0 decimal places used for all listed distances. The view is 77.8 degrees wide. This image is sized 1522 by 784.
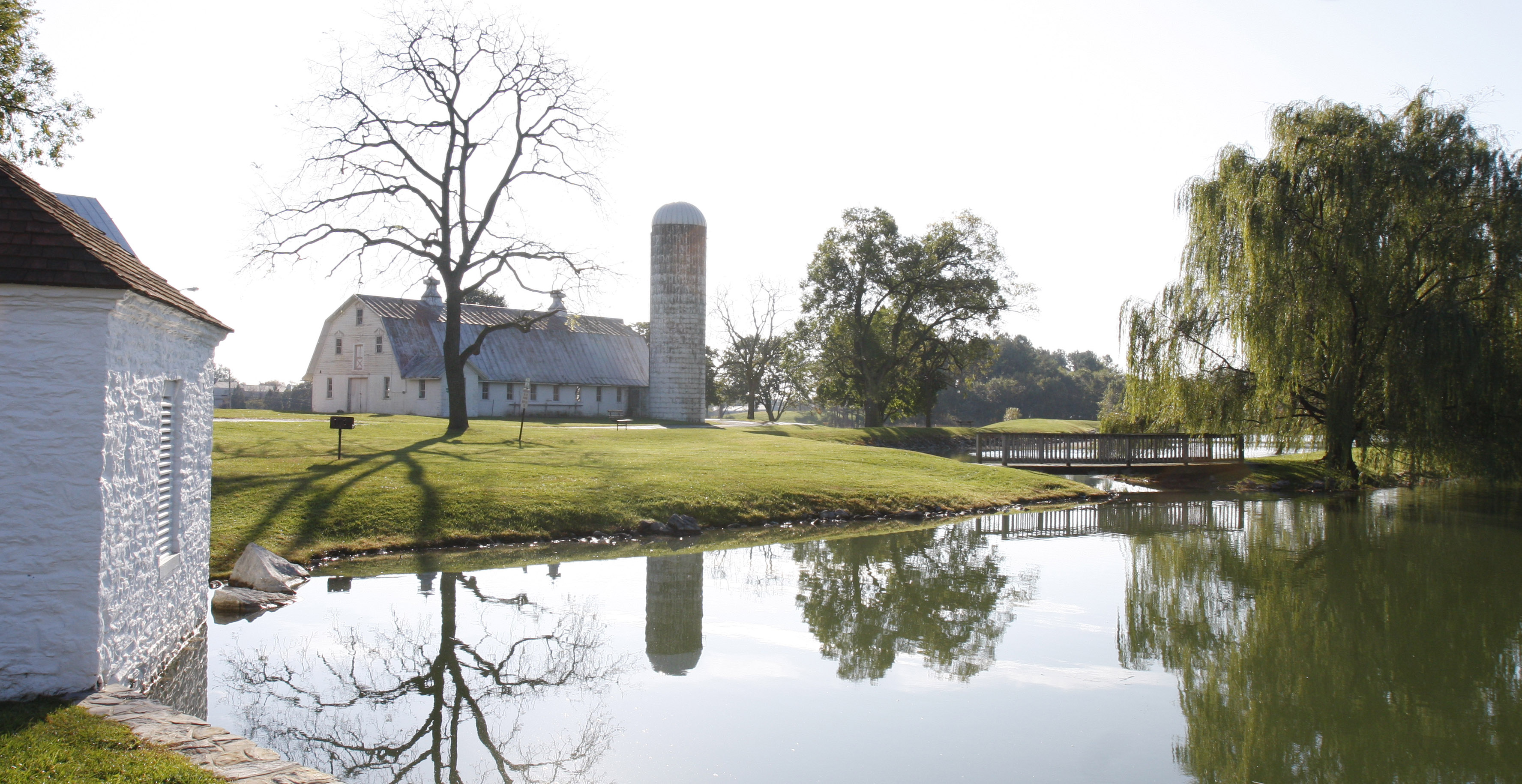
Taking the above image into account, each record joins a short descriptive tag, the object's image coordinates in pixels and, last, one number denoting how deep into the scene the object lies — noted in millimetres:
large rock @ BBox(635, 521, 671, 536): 17844
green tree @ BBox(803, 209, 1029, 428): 47875
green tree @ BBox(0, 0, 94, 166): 16641
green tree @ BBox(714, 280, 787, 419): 64250
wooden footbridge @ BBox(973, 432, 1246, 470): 30656
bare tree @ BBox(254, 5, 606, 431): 27172
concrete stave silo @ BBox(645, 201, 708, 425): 45750
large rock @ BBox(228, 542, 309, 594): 11867
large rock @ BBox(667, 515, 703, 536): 18094
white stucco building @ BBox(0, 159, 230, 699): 6566
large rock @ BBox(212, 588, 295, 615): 10953
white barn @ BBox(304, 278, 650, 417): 42281
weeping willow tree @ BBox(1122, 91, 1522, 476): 21719
